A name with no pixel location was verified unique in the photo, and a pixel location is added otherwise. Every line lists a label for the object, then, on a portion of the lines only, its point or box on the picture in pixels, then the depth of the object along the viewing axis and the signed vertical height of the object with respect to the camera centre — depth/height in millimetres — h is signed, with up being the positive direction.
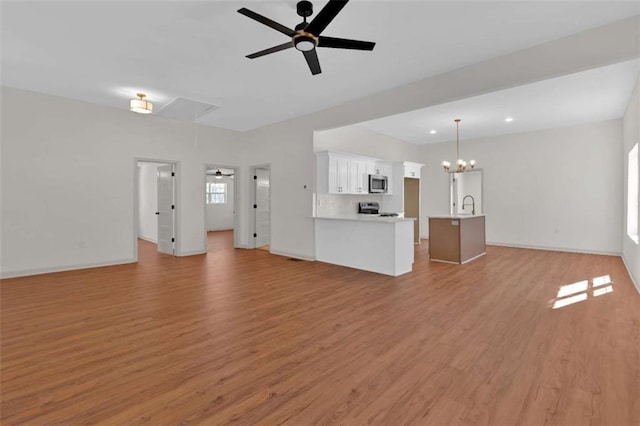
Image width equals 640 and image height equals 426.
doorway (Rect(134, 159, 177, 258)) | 6695 -19
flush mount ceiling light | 4754 +1659
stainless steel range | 7090 -17
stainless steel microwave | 7031 +572
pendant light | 6695 +1038
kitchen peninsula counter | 4734 -625
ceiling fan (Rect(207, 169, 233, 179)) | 11290 +1316
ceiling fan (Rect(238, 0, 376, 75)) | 2332 +1496
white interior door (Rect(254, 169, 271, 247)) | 7801 -20
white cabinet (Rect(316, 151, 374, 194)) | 5926 +731
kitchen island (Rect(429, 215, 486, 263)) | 5692 -623
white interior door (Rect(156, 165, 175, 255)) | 6766 -65
